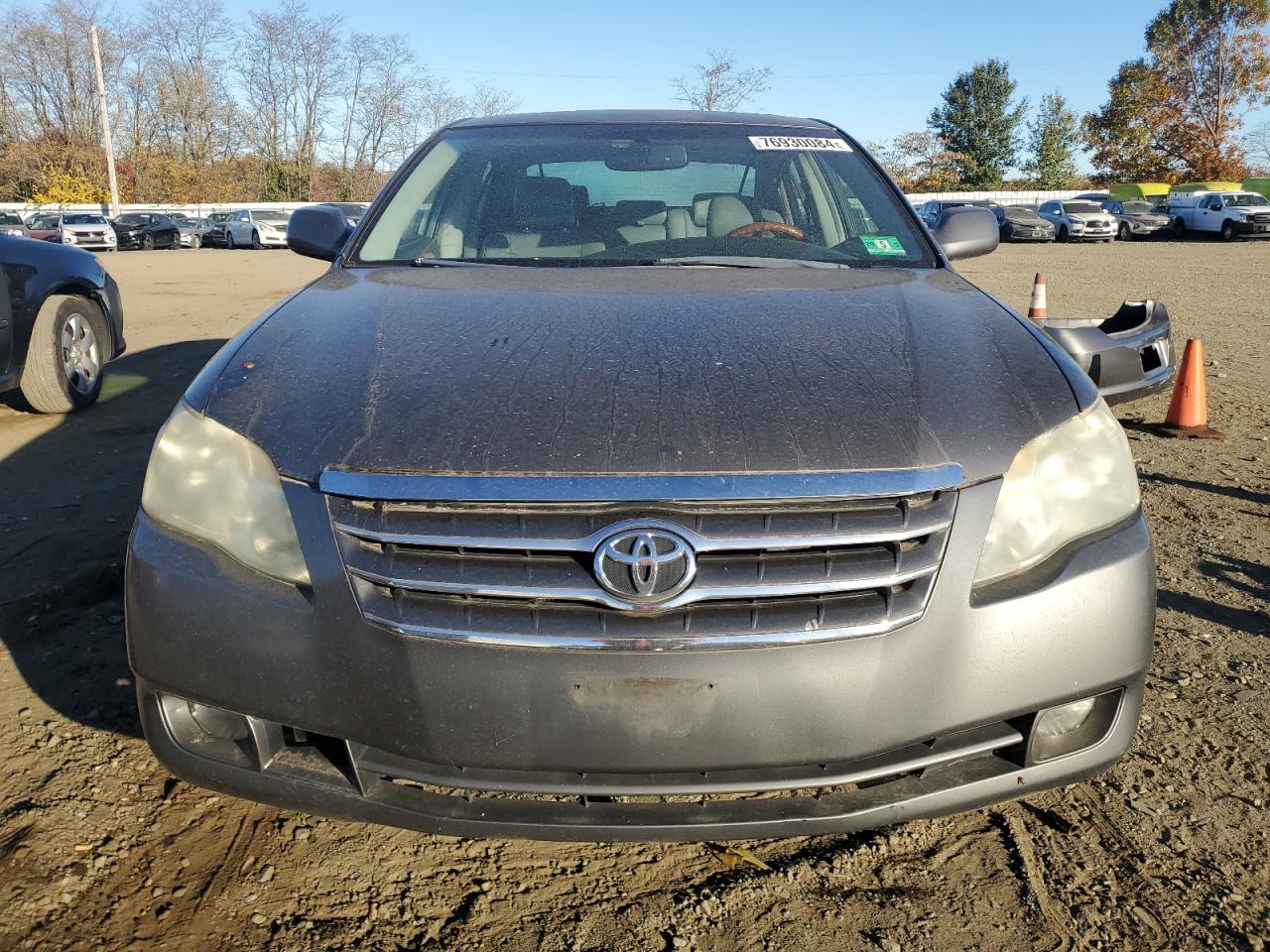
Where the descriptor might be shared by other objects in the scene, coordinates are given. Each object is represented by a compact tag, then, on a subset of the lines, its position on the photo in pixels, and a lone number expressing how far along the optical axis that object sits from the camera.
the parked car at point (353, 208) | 28.17
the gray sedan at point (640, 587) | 1.64
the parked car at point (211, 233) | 39.53
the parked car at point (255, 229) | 36.03
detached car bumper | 5.32
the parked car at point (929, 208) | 29.57
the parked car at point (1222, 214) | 30.88
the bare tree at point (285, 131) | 60.75
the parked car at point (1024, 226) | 33.78
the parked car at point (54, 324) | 5.86
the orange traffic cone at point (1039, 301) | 8.20
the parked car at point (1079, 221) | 33.31
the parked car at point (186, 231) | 40.12
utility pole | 46.69
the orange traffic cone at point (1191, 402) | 5.71
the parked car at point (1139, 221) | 34.72
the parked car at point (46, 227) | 33.81
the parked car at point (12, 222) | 35.84
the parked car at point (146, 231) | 37.25
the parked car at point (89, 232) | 34.69
